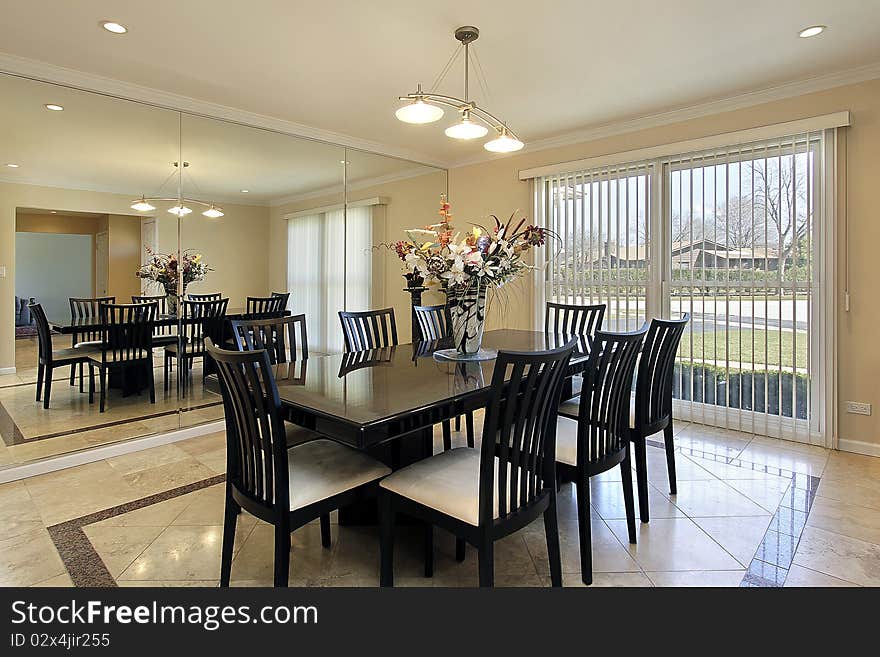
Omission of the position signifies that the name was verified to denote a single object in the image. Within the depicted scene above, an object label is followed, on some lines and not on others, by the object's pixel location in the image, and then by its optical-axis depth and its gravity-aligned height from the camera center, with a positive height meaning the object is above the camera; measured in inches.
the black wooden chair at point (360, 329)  130.6 +0.5
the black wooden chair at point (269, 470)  65.1 -19.9
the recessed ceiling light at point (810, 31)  110.3 +64.4
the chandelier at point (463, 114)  98.3 +42.2
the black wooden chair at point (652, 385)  98.8 -11.0
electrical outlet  137.2 -20.5
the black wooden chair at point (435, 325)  133.1 +1.8
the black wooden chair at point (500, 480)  63.6 -20.5
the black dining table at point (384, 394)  65.6 -9.3
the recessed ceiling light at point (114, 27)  106.4 +63.1
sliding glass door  143.9 +20.0
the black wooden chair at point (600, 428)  81.1 -16.2
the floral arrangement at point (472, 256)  99.8 +14.6
